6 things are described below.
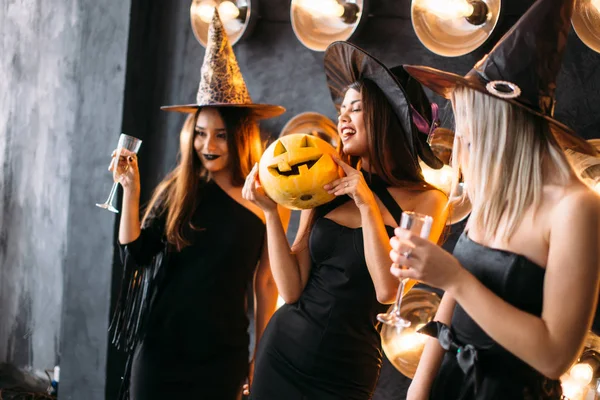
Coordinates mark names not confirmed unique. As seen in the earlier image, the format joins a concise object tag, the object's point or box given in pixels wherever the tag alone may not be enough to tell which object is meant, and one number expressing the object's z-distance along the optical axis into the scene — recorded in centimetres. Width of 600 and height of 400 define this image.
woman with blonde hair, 164
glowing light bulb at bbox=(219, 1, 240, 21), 382
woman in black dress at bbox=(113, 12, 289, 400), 305
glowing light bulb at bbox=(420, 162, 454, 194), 305
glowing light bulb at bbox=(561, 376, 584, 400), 260
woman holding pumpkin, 240
